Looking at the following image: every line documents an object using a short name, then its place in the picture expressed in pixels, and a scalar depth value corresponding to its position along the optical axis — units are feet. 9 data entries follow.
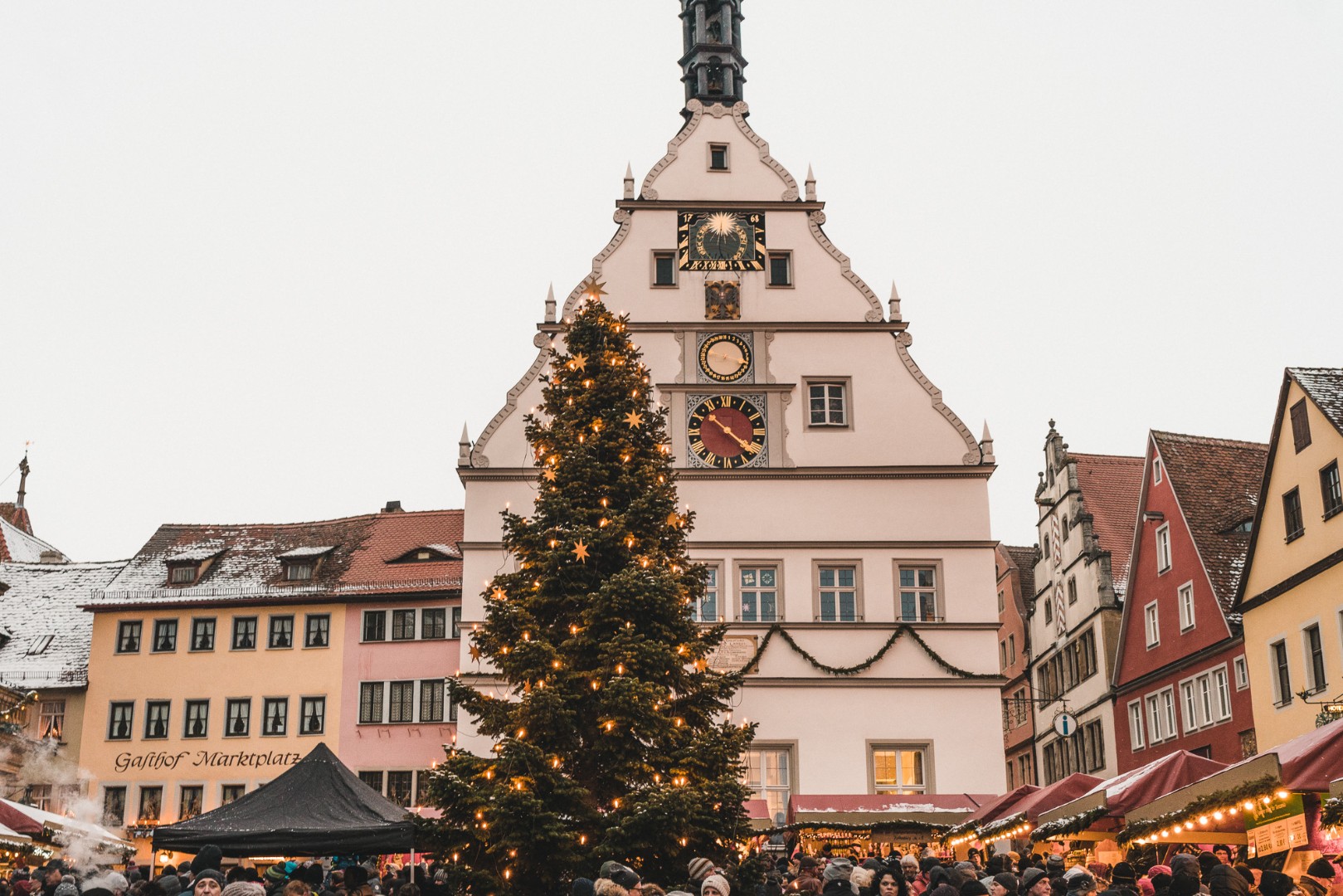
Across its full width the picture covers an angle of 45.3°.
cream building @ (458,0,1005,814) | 97.96
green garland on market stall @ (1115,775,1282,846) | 36.17
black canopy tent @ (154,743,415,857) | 51.47
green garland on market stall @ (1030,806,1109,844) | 47.78
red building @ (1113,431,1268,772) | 104.99
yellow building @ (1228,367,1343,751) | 84.89
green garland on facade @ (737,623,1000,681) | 98.17
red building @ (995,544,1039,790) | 154.61
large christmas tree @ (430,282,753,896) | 54.49
